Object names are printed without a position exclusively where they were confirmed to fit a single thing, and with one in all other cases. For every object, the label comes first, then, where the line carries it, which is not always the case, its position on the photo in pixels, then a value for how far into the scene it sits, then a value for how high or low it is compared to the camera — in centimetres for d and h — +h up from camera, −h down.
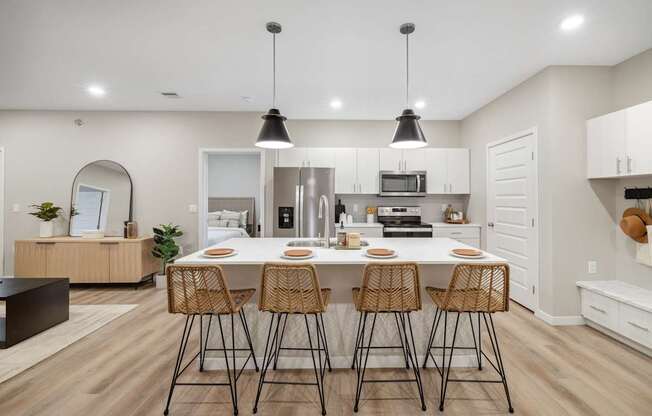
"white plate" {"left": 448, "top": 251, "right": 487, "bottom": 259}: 203 -31
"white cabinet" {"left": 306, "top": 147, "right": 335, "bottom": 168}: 484 +80
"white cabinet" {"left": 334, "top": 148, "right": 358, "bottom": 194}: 488 +60
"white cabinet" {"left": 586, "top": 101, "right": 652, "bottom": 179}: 256 +60
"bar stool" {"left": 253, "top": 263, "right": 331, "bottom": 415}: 180 -50
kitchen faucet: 239 -16
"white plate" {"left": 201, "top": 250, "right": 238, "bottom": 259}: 206 -32
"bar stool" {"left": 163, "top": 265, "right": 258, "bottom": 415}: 177 -50
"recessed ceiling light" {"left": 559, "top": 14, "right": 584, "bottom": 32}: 238 +149
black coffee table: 264 -91
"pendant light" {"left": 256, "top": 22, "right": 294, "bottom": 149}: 250 +64
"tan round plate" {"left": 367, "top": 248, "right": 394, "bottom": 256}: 211 -29
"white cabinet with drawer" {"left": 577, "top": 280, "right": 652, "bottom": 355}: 245 -86
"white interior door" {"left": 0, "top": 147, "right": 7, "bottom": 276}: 470 -2
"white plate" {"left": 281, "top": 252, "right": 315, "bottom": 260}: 204 -32
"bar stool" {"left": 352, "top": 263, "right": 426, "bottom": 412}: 183 -51
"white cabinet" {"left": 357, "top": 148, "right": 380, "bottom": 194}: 490 +62
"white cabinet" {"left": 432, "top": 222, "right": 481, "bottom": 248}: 462 -33
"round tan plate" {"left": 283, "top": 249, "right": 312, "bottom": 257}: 208 -30
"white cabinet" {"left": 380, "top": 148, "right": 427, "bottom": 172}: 491 +80
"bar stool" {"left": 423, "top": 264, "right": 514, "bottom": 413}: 182 -50
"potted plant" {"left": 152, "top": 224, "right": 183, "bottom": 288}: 446 -53
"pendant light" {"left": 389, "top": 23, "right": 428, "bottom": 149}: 253 +65
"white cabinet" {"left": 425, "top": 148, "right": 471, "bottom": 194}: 494 +64
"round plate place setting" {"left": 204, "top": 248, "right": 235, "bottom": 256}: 213 -30
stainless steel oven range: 502 -10
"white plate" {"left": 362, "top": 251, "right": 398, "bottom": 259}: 206 -31
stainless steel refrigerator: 446 +15
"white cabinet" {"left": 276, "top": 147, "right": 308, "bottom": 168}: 484 +82
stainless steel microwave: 484 +42
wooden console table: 425 -70
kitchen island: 229 -83
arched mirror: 477 +17
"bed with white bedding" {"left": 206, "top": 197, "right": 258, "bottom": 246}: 635 -20
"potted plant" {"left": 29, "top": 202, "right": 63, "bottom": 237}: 446 -12
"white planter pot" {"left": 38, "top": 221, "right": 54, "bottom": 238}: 445 -30
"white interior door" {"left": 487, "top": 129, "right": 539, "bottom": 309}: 341 +0
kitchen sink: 267 -29
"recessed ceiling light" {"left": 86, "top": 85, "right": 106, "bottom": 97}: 385 +151
